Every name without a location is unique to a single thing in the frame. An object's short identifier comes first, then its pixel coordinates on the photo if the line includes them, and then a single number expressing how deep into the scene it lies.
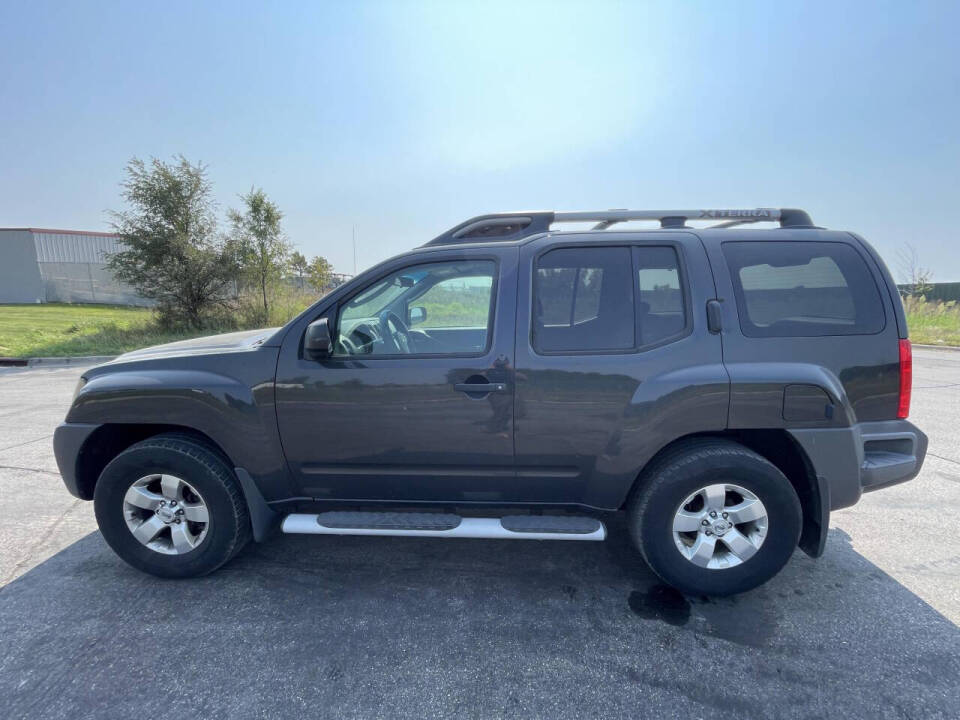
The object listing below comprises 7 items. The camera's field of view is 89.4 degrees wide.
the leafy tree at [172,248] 13.48
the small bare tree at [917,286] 25.35
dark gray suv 2.46
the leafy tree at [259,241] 14.93
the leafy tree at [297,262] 16.11
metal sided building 29.77
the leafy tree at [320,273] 23.94
